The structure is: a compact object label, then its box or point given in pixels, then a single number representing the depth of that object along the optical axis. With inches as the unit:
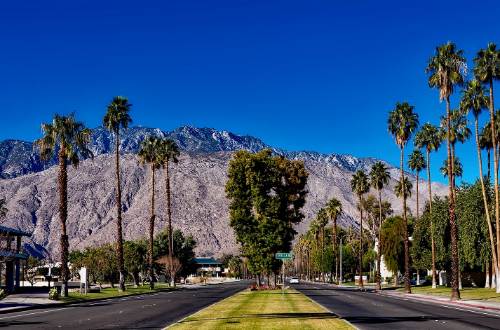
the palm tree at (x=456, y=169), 3814.0
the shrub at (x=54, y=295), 1914.4
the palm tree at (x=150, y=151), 3449.8
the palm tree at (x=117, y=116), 2822.3
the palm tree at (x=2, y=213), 3109.7
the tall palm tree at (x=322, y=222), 5536.4
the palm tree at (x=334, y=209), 5128.0
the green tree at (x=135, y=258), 4128.9
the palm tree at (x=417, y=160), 3575.3
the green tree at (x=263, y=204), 2829.7
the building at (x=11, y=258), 2591.5
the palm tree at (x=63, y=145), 2187.5
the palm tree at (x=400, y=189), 4181.8
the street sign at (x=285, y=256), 2195.1
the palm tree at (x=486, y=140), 2512.3
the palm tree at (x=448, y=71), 2185.0
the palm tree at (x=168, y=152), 3503.9
